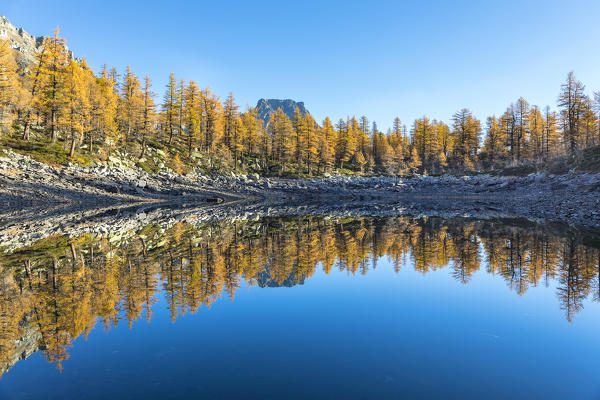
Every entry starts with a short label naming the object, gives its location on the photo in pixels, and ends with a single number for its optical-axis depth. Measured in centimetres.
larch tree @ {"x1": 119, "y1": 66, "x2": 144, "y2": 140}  5762
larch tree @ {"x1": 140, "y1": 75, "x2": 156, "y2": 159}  5806
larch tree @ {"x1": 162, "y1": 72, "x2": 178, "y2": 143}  6575
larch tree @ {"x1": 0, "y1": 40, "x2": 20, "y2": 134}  4097
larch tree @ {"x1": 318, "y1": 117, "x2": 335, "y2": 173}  7756
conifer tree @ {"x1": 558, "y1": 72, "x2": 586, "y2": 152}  6028
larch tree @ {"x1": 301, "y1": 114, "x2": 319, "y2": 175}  7425
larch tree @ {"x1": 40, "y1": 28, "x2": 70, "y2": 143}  4609
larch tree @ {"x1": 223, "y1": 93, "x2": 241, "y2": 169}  7106
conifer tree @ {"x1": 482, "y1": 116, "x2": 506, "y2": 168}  8275
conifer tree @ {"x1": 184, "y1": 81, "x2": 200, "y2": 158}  6438
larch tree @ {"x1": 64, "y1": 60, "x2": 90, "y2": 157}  4591
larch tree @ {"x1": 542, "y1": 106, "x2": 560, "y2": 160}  7173
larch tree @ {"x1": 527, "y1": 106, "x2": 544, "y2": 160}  7254
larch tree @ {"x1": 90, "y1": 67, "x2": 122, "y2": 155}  4978
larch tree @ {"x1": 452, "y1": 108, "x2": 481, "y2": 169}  8938
